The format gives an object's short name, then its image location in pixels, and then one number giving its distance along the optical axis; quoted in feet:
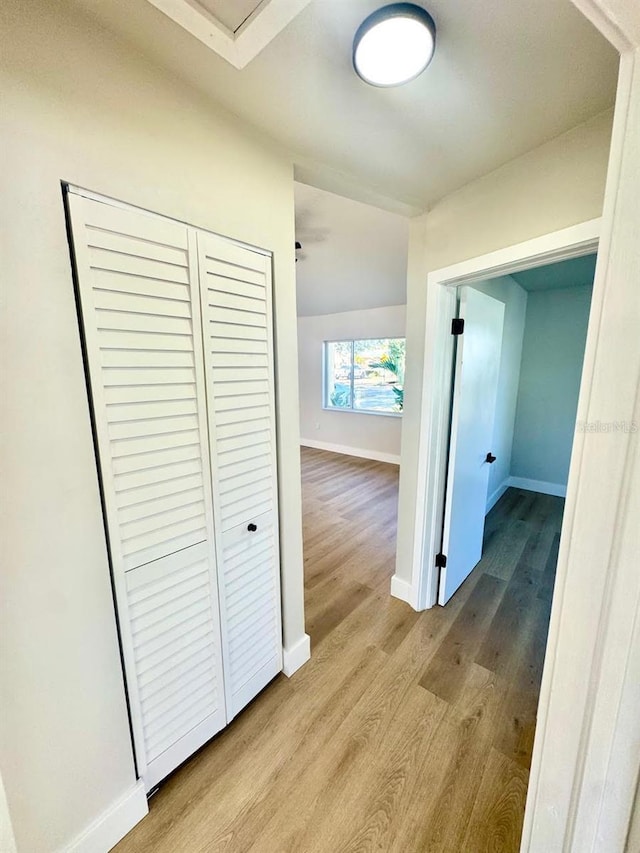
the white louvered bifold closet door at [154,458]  2.86
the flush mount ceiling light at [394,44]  2.50
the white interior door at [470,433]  6.22
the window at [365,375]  16.75
